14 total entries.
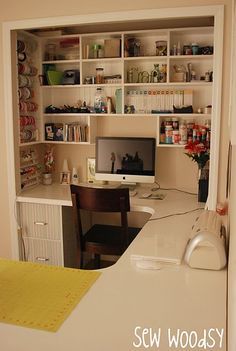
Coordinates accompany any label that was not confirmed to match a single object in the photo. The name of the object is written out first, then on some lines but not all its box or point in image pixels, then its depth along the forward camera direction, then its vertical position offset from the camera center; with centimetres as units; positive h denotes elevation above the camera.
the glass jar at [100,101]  331 +14
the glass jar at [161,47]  308 +56
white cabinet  298 -92
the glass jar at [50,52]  342 +58
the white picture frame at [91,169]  346 -46
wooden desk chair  256 -62
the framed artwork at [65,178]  351 -55
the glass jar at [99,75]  329 +36
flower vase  291 -53
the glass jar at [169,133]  311 -13
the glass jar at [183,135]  307 -14
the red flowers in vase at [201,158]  290 -31
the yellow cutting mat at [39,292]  123 -63
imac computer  317 -35
